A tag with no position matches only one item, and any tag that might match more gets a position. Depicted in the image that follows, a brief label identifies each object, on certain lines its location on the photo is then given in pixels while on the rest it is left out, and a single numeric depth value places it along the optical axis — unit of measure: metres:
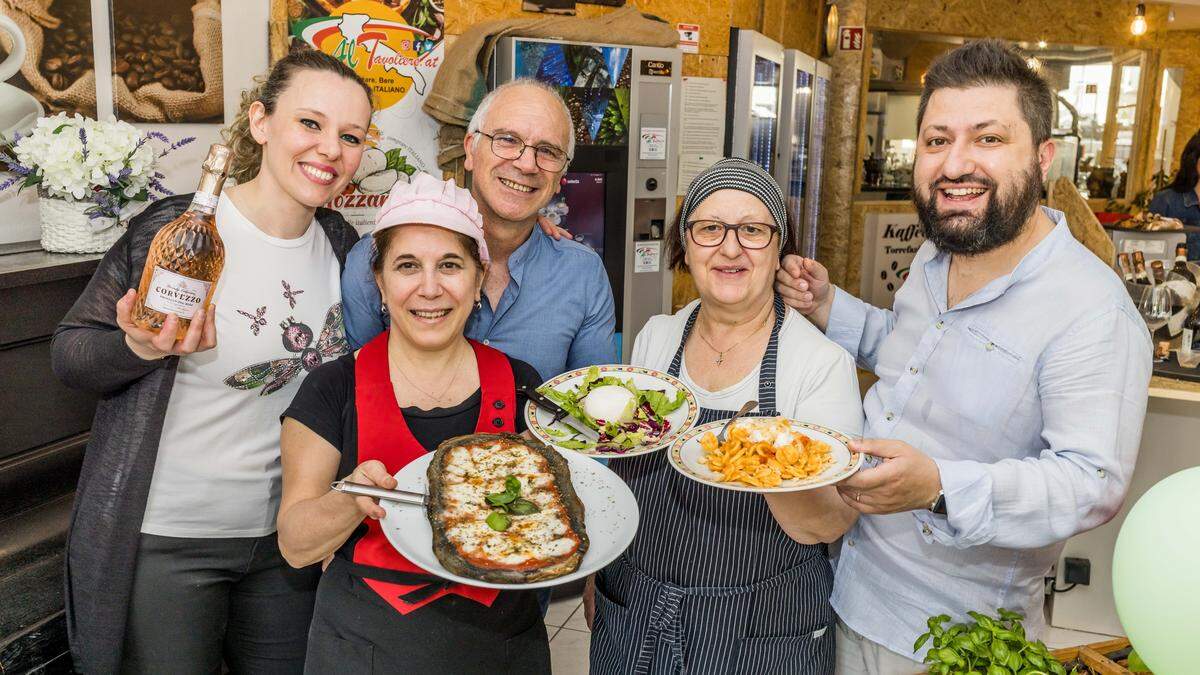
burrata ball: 1.91
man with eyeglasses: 2.23
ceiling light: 9.14
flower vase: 2.45
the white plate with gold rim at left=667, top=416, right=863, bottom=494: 1.51
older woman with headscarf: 1.84
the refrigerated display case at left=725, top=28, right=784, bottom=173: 5.44
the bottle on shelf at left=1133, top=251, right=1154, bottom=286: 4.38
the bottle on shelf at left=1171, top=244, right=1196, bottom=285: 4.30
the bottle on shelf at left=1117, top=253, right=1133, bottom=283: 4.40
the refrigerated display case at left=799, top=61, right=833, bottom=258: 7.16
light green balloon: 1.09
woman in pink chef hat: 1.72
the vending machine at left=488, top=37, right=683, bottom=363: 4.18
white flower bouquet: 2.37
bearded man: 1.57
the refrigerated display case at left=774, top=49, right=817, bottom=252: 6.10
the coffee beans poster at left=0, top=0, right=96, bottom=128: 2.51
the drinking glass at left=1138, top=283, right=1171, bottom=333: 4.00
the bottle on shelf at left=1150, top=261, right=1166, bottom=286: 4.06
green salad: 1.86
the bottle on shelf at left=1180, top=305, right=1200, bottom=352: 3.82
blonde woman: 1.94
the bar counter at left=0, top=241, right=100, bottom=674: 2.09
